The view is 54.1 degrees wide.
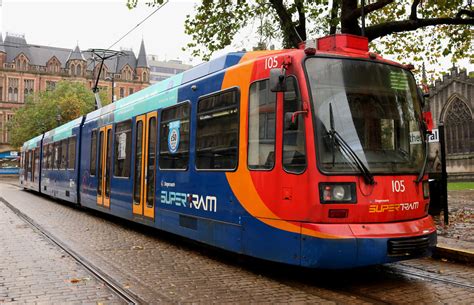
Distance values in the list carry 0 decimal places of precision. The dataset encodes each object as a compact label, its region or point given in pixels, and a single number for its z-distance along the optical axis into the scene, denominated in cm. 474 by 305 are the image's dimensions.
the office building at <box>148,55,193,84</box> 13131
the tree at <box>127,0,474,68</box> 1243
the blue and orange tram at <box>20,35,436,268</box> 558
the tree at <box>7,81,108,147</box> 5084
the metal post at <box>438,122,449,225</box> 1000
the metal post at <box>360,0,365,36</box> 1049
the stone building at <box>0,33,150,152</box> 8438
